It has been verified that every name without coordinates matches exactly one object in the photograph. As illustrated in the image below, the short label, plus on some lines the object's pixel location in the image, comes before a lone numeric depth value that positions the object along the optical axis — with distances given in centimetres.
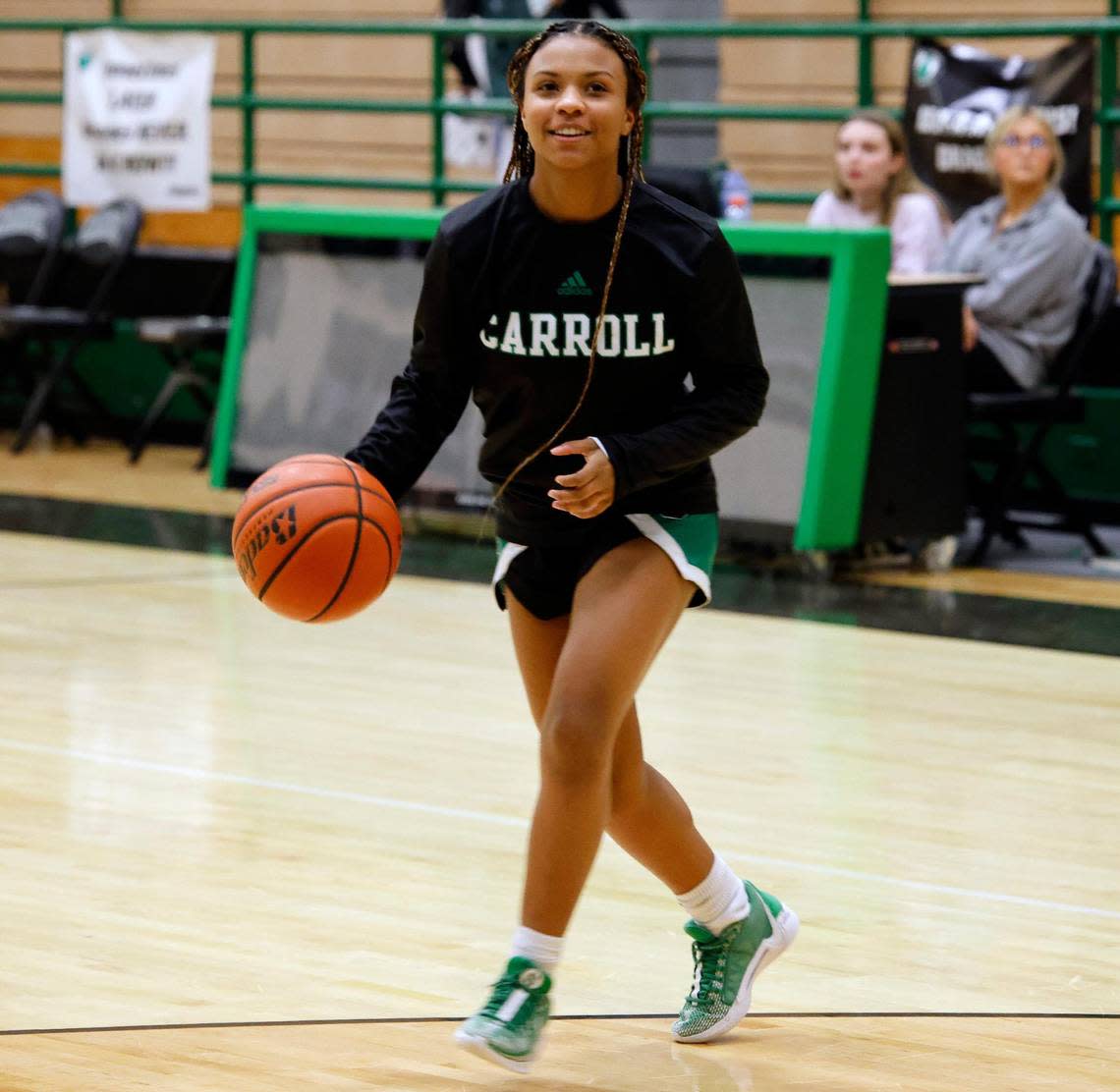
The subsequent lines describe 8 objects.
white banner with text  2029
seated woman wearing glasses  1504
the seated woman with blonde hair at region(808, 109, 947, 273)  1533
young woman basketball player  599
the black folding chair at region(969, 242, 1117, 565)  1511
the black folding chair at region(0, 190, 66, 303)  2083
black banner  1639
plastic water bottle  1725
